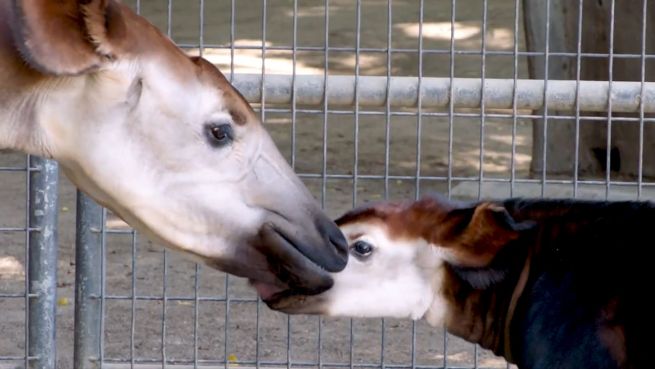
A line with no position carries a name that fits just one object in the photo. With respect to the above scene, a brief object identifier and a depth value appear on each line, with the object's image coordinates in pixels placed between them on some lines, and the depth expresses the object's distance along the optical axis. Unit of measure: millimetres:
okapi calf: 8414
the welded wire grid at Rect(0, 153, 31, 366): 11914
